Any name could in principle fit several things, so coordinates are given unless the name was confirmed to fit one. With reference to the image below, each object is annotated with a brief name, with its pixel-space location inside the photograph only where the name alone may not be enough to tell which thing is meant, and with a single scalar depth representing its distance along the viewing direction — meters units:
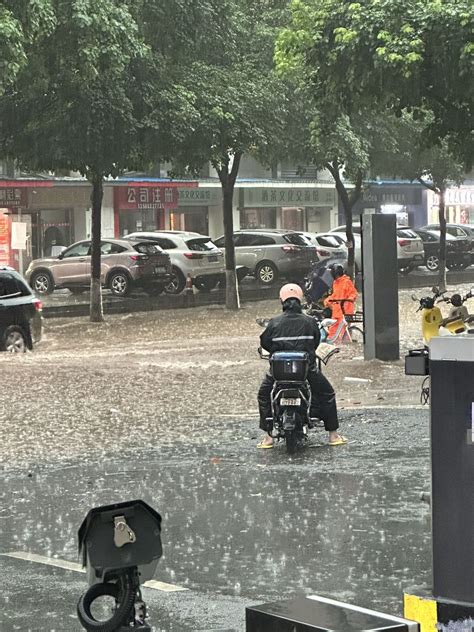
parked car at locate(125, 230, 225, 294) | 37.62
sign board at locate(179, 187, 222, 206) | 55.84
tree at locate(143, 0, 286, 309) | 28.08
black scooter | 12.17
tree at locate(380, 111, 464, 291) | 39.59
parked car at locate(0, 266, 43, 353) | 22.10
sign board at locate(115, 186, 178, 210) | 52.31
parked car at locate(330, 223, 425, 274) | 44.47
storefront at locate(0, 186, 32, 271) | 43.78
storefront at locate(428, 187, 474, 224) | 68.50
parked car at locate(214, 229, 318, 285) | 41.09
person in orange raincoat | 23.09
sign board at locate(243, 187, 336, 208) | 58.94
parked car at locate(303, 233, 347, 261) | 42.29
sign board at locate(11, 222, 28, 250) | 32.50
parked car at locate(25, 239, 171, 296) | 36.59
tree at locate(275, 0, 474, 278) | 18.02
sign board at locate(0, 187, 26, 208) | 47.56
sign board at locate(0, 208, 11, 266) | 43.59
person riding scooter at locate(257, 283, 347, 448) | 12.33
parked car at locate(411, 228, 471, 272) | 48.34
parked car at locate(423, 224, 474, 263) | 49.59
